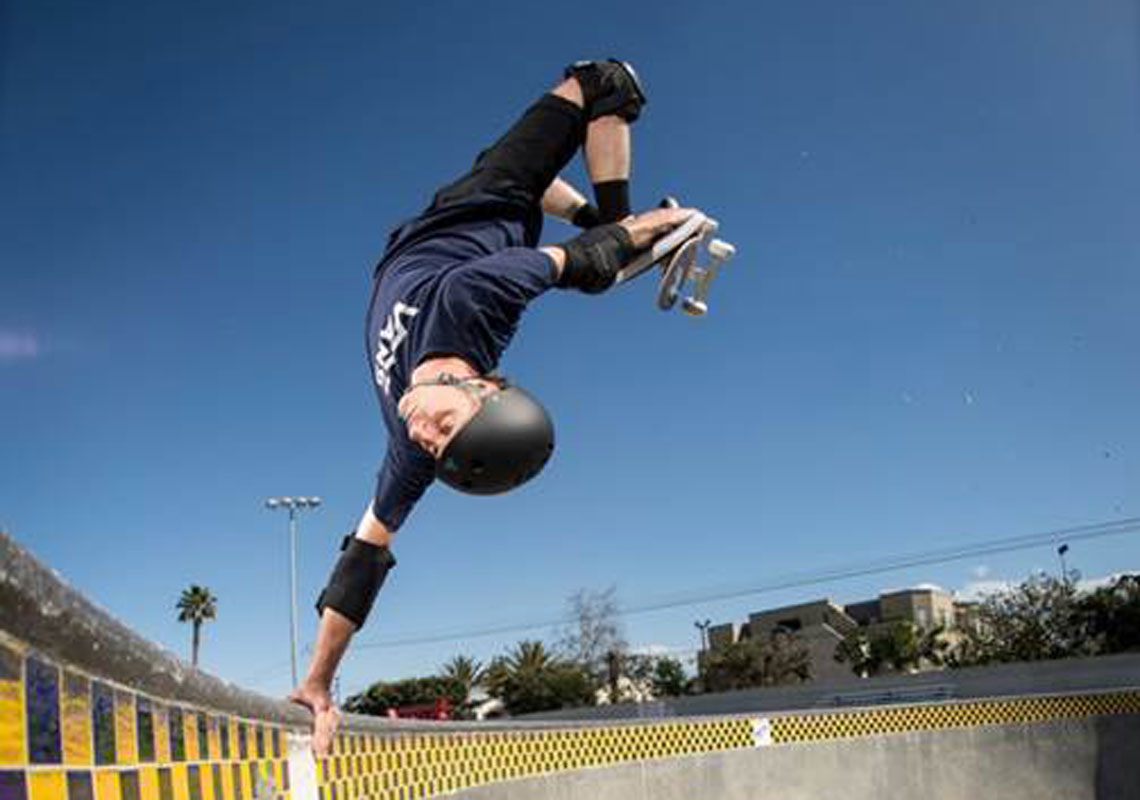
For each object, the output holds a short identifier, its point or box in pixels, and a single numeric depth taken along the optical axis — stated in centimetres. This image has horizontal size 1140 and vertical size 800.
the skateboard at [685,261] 446
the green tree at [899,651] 5747
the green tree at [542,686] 6438
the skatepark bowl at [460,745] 154
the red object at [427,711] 3350
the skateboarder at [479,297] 329
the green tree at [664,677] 6359
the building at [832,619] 7812
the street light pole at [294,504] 4938
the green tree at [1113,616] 4675
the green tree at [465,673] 7731
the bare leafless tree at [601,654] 6562
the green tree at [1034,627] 4856
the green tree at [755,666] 6188
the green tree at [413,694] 7494
